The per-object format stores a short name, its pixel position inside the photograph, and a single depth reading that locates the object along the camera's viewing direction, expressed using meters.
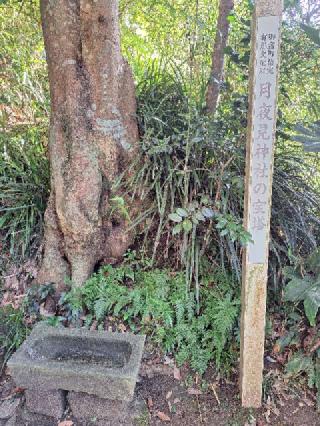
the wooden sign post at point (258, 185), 1.57
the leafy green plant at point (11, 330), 2.37
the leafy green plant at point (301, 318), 2.00
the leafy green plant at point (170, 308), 2.21
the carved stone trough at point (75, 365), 1.78
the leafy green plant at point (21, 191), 2.87
